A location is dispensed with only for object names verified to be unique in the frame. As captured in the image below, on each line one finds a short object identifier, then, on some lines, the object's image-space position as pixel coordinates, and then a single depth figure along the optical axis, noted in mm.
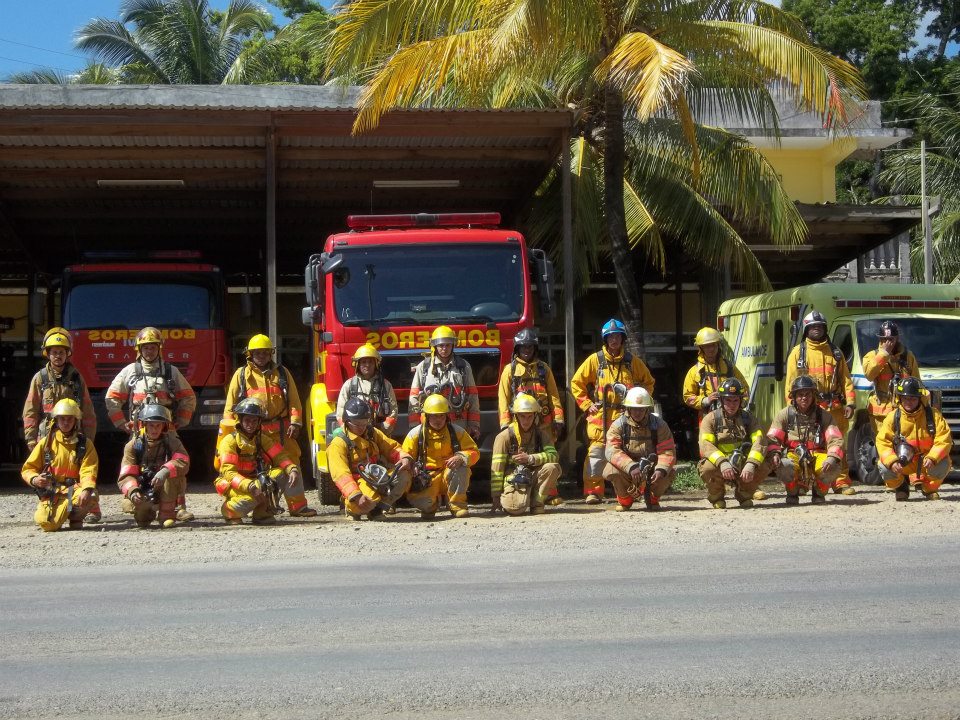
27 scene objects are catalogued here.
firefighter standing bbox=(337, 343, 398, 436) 11906
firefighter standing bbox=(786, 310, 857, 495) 13047
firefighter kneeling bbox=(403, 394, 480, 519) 11688
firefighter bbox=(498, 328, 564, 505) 12359
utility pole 24297
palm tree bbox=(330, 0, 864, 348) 13578
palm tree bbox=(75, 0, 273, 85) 33594
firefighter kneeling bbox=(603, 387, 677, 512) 11812
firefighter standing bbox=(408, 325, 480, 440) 12062
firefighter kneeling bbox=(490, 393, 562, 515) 11938
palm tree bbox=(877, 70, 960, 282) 34844
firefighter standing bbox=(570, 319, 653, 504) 12875
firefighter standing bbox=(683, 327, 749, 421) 12984
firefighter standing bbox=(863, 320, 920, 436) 12938
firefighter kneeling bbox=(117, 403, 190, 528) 11211
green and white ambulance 14438
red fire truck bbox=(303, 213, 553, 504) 12484
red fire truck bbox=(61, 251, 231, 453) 15602
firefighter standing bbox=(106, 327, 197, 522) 12164
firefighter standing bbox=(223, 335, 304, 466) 11992
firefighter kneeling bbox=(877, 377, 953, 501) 12266
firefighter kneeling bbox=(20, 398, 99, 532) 11078
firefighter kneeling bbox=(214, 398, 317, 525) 11375
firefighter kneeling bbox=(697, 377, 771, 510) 11836
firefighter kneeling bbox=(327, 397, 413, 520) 11430
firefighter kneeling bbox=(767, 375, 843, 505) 12047
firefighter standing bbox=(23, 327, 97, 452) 11781
